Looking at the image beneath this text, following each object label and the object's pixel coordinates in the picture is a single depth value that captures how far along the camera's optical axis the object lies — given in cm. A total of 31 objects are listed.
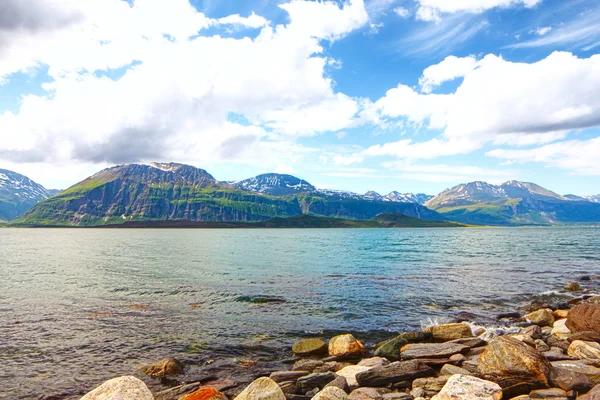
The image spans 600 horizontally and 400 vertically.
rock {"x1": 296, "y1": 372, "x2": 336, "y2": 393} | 1762
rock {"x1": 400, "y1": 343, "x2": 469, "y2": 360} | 2122
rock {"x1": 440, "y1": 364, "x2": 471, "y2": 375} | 1842
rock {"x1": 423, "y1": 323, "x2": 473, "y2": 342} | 2517
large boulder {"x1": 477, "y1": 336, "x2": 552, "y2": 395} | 1573
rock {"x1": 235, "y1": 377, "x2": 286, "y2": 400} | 1468
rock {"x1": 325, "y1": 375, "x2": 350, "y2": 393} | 1725
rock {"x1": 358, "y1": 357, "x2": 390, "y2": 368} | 2048
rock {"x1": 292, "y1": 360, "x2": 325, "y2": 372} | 2095
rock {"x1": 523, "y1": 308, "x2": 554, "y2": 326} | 2955
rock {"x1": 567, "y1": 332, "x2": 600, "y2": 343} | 2233
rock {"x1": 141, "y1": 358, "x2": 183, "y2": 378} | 2034
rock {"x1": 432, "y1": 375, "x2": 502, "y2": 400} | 1393
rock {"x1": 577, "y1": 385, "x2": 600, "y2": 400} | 1309
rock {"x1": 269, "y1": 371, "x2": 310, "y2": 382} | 1878
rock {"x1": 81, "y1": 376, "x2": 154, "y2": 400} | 1368
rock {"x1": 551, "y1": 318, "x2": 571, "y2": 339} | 2512
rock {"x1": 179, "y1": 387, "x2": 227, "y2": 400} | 1459
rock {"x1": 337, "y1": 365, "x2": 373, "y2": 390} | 1842
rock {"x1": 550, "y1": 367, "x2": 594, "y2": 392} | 1519
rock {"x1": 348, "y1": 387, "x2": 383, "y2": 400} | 1575
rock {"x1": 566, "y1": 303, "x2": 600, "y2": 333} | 2397
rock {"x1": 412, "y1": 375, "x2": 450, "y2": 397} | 1667
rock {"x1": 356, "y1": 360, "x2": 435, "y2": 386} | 1805
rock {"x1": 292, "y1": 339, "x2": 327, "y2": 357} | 2373
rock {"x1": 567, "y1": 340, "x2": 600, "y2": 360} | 1932
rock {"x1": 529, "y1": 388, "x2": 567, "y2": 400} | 1472
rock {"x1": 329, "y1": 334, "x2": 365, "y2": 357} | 2318
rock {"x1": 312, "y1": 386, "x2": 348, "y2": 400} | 1479
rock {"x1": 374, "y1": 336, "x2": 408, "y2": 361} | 2223
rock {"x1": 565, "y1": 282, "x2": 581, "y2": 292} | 4544
